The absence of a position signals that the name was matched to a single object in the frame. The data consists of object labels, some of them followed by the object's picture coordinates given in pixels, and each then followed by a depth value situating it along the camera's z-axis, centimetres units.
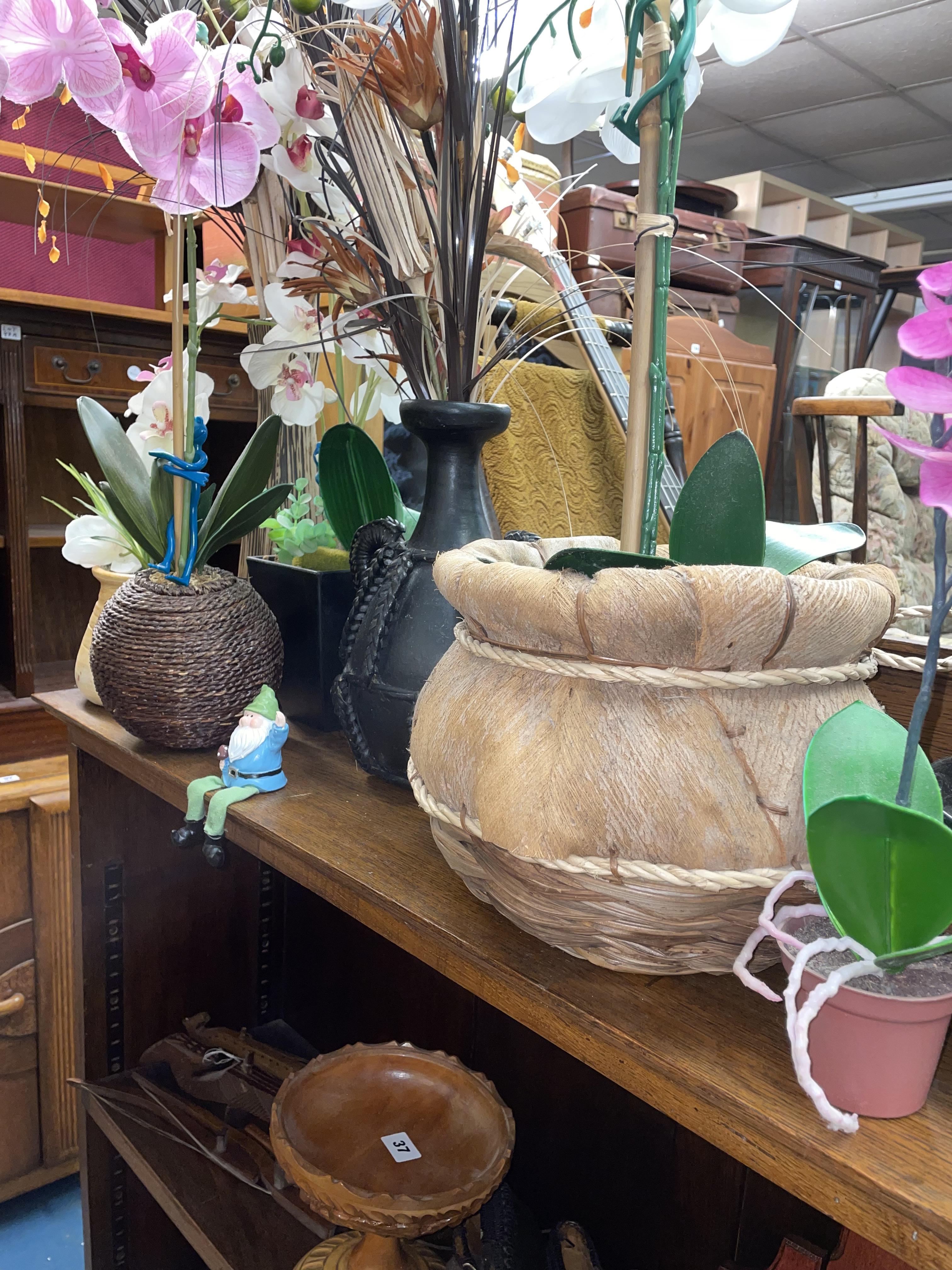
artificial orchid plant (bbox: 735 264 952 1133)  32
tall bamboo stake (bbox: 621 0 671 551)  51
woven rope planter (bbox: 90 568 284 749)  76
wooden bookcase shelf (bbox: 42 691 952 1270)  37
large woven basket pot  40
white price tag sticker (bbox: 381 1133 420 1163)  76
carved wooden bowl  68
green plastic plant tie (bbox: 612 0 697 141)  49
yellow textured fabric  135
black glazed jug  68
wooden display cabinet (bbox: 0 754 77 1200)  140
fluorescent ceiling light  602
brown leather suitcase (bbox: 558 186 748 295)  198
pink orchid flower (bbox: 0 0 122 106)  61
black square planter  84
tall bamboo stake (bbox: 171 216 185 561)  77
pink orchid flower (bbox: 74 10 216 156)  66
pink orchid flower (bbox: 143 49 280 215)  70
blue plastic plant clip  78
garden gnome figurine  70
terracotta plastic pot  34
